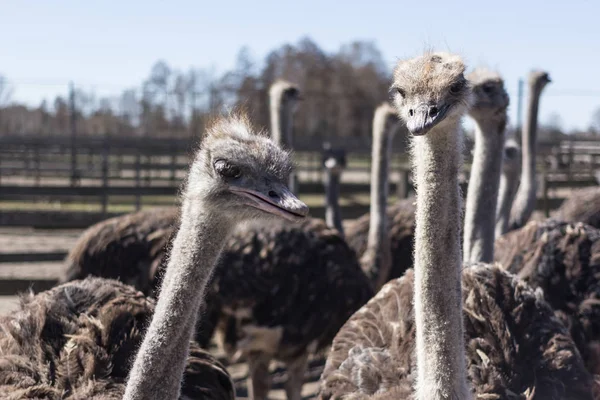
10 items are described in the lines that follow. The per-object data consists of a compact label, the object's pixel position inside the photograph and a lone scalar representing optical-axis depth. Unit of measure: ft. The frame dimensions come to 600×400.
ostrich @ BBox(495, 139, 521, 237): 18.45
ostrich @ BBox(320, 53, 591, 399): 7.38
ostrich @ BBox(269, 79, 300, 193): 22.36
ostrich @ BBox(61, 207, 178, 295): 16.07
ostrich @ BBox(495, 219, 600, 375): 12.06
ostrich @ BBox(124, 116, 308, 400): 6.95
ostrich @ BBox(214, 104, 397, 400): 15.84
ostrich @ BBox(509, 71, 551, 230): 21.66
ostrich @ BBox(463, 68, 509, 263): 13.05
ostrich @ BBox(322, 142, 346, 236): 21.25
